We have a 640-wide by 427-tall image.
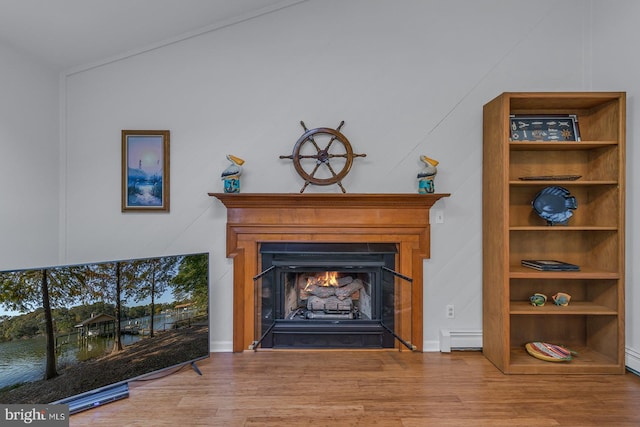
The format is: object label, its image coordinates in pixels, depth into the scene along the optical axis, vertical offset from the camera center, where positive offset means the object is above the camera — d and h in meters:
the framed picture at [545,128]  2.55 +0.63
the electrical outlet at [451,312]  2.72 -0.77
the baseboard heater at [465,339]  2.70 -0.98
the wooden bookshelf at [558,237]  2.35 -0.17
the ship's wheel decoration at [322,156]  2.67 +0.45
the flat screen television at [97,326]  1.66 -0.62
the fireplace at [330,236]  2.66 -0.17
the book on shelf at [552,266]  2.41 -0.37
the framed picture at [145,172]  2.69 +0.33
